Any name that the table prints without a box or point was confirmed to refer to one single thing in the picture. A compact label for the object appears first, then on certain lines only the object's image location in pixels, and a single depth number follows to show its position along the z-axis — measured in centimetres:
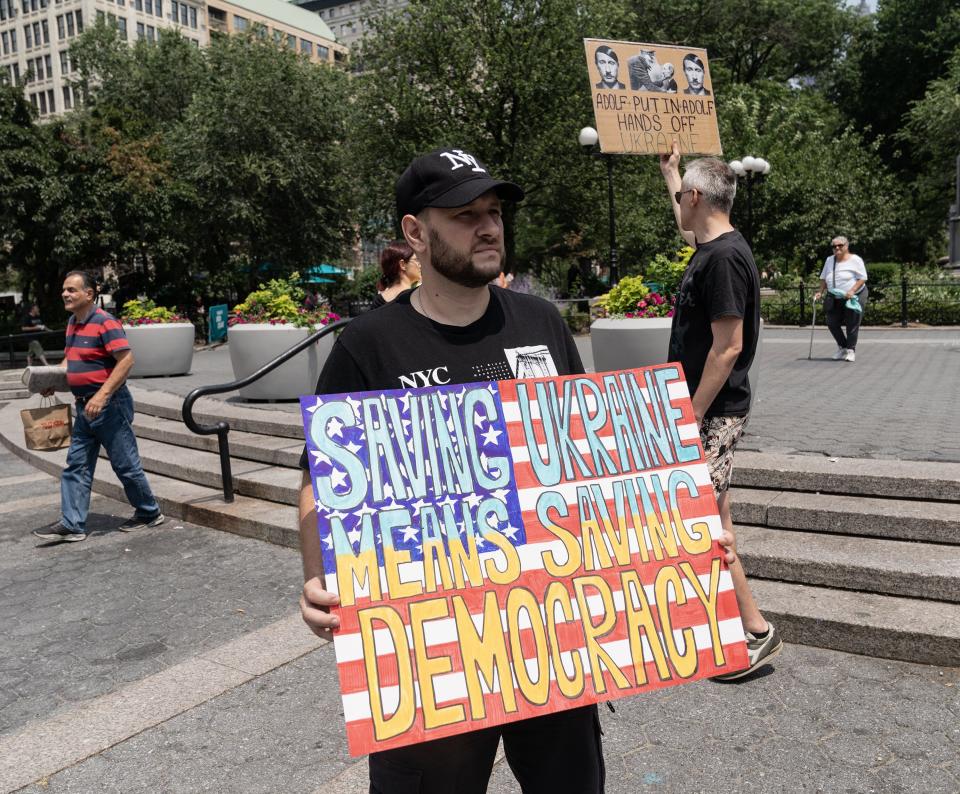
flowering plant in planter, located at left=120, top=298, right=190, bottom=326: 1397
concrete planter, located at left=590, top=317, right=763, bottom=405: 770
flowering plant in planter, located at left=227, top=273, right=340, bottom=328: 1059
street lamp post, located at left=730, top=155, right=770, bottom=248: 2270
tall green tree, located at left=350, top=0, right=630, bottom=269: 2409
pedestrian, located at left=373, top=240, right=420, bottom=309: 545
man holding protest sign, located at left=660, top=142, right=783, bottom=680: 334
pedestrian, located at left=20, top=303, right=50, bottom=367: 2564
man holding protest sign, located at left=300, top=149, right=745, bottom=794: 165
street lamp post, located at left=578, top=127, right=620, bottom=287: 1888
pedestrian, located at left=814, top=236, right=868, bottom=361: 1191
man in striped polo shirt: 619
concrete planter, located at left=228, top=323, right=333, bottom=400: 985
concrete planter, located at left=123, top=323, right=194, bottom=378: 1368
